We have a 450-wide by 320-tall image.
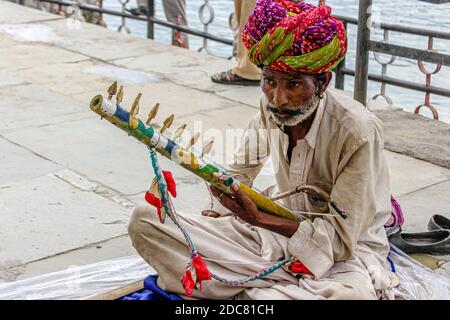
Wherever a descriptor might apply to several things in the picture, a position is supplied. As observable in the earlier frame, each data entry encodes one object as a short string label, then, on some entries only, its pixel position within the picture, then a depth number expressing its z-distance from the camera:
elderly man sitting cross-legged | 3.04
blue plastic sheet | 3.23
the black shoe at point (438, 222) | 4.13
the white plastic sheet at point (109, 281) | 3.48
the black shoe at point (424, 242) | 3.88
